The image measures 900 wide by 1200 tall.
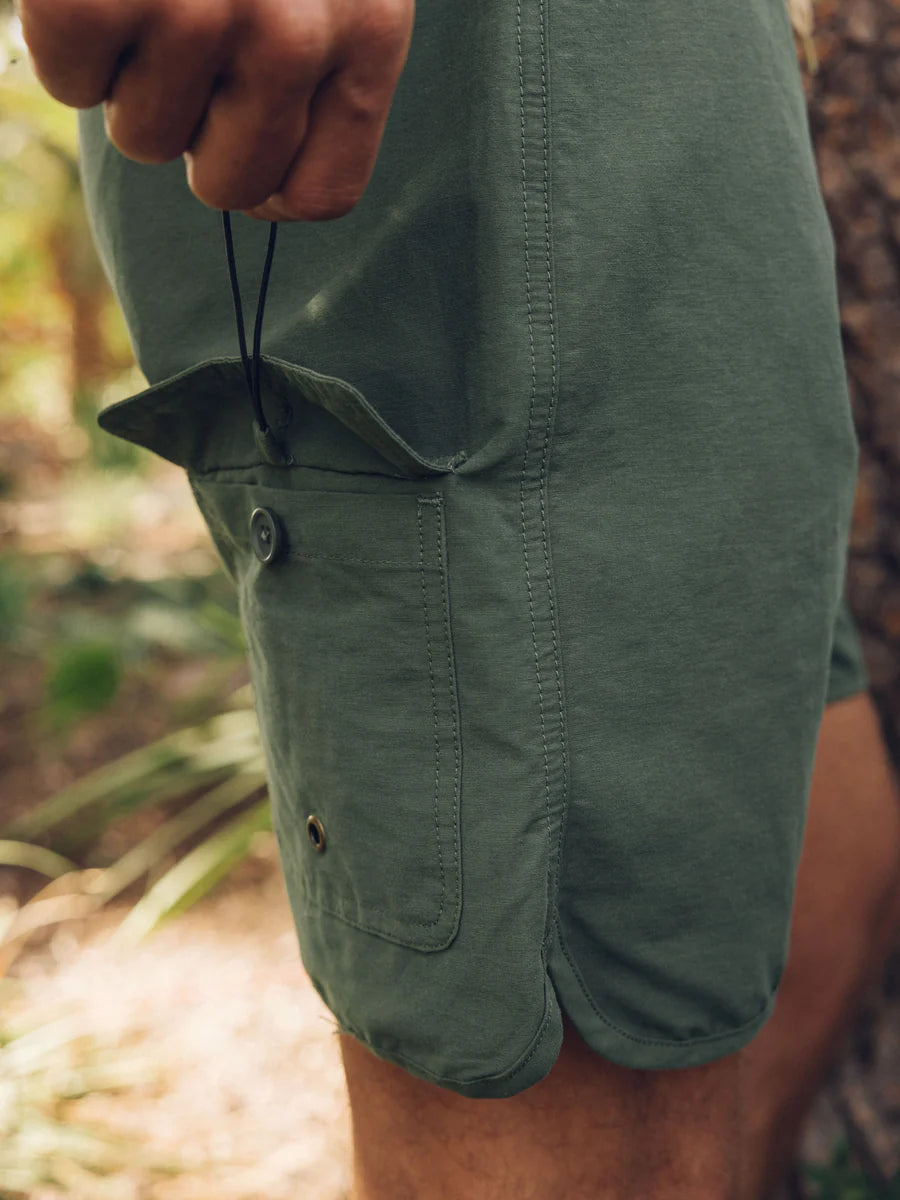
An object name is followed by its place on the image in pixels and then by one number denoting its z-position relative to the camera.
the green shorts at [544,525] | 0.65
